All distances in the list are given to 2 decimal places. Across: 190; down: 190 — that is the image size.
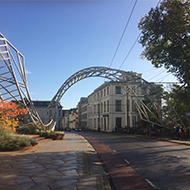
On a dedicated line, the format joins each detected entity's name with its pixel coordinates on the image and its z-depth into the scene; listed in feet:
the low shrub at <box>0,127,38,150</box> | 36.01
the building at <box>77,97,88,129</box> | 284.63
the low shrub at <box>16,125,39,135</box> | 63.30
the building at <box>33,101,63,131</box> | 100.60
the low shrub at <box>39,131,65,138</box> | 65.30
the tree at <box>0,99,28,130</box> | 40.30
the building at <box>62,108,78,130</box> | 364.38
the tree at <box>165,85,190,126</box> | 60.56
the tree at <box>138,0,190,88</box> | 47.11
